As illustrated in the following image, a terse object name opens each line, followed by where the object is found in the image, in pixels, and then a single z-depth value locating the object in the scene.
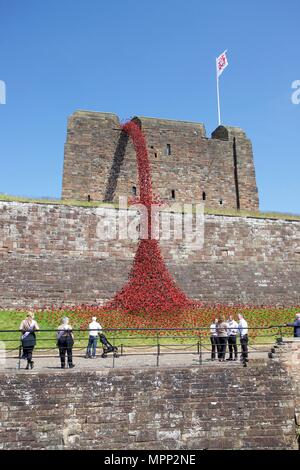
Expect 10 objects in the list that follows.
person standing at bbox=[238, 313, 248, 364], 11.21
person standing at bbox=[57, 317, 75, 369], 10.24
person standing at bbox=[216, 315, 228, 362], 11.82
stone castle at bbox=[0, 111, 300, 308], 18.39
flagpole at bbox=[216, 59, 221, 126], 32.03
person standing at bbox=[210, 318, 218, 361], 11.80
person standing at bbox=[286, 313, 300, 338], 12.56
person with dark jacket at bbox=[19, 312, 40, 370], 10.12
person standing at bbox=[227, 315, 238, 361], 11.61
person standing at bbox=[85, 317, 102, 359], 11.84
